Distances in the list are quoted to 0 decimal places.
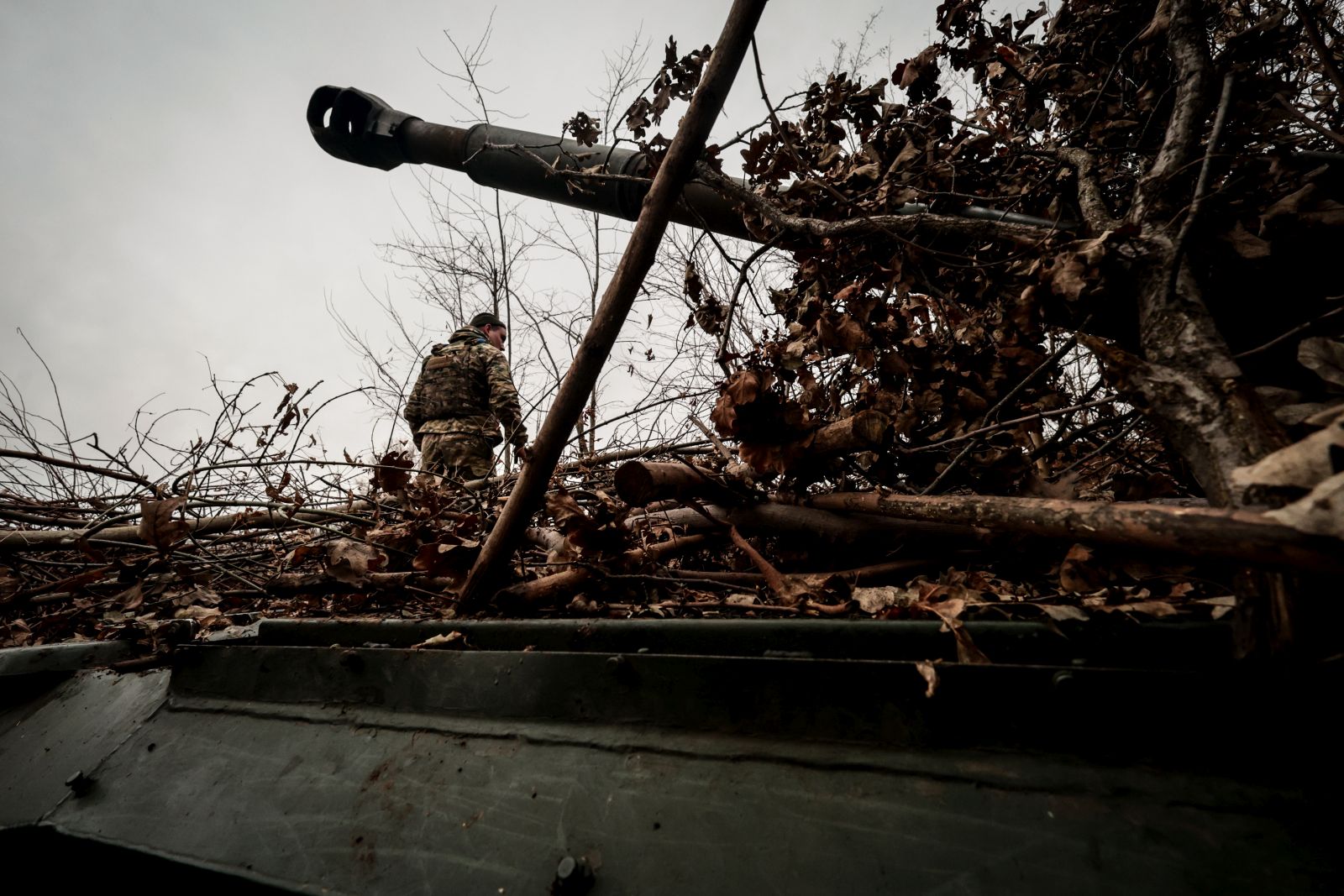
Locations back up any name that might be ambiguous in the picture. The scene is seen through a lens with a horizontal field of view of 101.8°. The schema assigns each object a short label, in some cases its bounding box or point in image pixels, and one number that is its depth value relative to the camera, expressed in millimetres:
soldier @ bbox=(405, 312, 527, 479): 5801
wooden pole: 1512
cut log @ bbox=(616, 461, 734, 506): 1686
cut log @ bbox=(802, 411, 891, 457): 1676
